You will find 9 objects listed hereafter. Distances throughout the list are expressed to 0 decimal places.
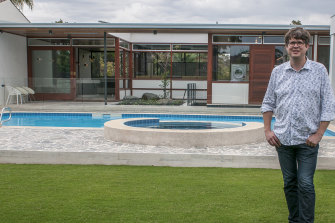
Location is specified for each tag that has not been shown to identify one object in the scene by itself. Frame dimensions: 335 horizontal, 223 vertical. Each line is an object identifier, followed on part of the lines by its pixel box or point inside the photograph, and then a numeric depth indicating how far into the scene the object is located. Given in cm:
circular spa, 696
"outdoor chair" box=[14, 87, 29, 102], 1392
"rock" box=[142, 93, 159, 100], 1574
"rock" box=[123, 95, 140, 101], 1493
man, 293
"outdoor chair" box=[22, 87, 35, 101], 1430
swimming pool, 1131
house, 1374
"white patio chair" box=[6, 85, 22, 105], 1379
